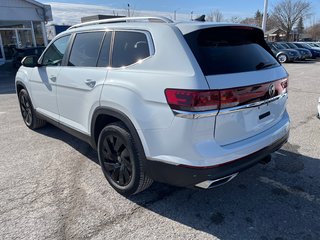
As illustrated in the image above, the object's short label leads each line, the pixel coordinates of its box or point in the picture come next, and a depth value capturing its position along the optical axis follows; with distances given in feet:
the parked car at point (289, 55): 71.46
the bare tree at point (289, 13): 213.46
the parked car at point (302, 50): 76.38
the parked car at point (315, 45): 96.84
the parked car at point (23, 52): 51.85
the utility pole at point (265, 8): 78.28
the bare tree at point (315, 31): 260.48
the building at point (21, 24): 61.77
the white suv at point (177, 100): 7.75
